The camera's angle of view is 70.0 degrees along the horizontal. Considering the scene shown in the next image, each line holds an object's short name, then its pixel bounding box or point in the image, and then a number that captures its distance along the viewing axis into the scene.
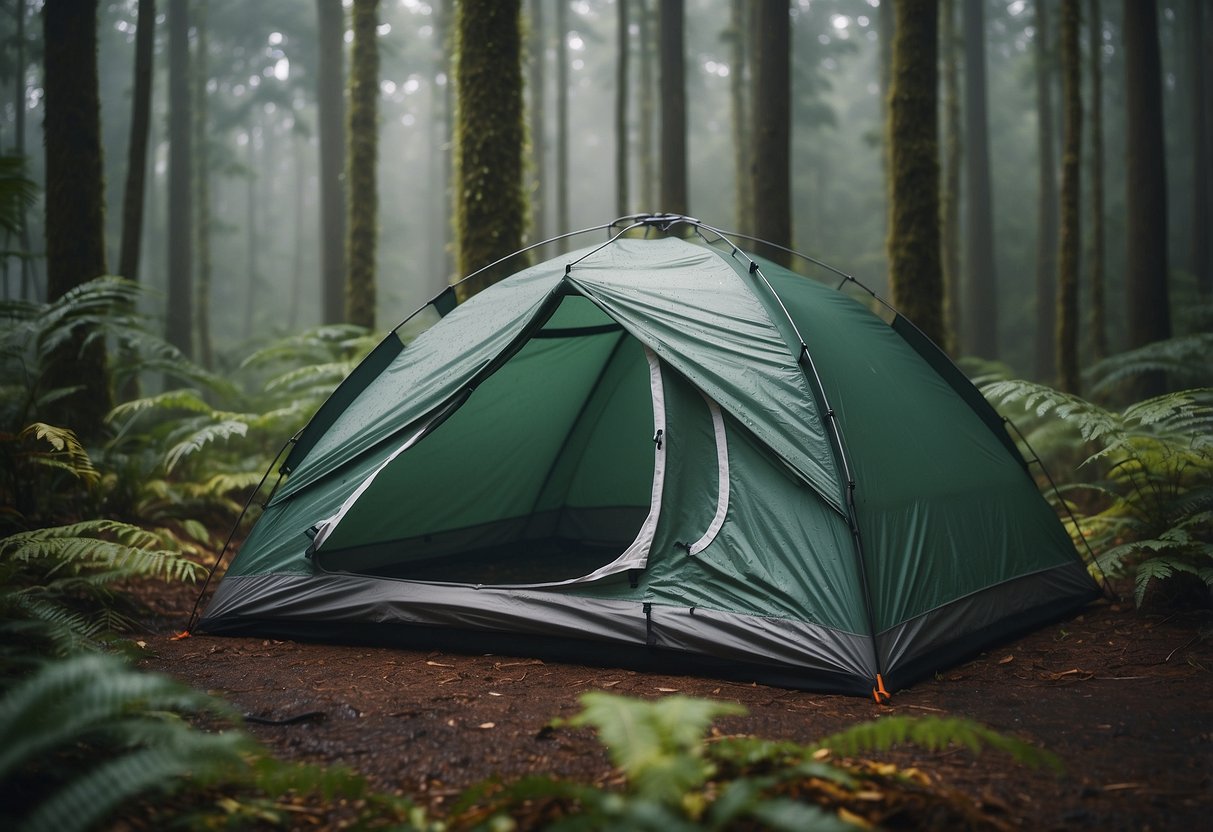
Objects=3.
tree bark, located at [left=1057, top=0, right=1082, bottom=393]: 8.06
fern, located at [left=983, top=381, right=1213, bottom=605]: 4.37
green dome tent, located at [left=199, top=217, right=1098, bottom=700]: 3.60
